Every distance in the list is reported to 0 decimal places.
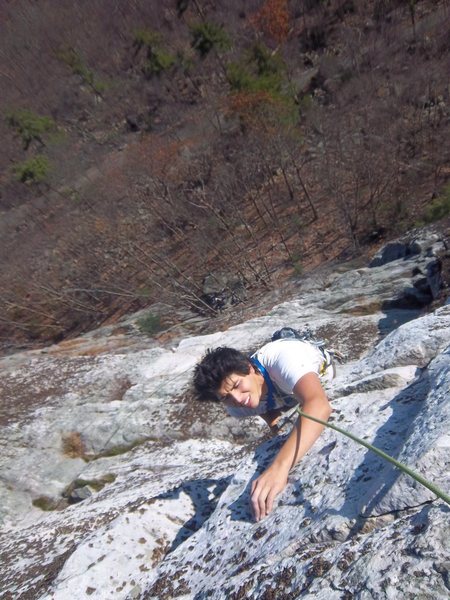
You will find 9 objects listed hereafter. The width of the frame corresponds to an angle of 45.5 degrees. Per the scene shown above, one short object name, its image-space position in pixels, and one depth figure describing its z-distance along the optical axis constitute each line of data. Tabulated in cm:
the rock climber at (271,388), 233
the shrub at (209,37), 3153
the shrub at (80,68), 3950
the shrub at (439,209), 1222
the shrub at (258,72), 2317
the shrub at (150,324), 1270
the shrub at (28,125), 3128
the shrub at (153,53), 3434
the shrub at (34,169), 2682
